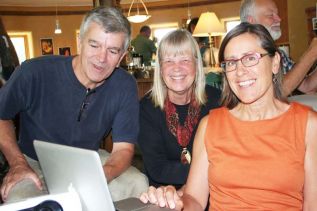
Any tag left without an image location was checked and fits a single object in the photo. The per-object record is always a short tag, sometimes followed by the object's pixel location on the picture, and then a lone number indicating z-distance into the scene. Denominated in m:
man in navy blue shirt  2.01
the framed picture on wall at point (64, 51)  14.03
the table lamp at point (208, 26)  5.30
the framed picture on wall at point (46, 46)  13.85
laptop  1.02
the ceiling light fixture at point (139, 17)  9.94
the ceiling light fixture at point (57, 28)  12.40
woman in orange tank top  1.44
